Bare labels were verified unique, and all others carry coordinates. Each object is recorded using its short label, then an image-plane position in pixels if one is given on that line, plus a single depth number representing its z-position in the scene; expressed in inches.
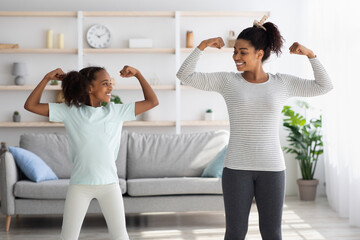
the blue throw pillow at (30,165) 179.9
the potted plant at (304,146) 233.2
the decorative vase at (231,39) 248.2
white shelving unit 242.1
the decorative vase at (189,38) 245.8
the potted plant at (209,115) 250.4
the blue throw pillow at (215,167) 187.5
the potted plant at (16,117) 245.0
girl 94.4
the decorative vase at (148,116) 246.5
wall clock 248.7
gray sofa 175.0
